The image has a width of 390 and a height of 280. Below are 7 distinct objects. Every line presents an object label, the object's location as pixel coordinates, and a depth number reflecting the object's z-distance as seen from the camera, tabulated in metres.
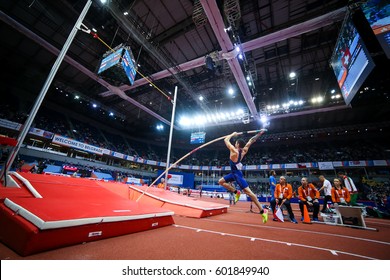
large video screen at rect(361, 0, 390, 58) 4.97
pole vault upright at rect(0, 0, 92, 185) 2.94
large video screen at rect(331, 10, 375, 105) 5.88
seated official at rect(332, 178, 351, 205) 5.93
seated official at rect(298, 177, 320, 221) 5.94
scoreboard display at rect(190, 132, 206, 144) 20.98
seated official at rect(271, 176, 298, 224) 5.70
